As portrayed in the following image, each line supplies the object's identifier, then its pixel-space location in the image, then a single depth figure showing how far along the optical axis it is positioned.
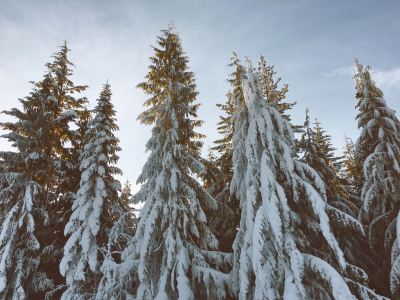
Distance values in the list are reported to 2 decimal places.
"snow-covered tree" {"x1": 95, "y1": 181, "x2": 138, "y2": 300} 10.40
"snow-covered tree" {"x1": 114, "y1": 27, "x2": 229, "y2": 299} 10.94
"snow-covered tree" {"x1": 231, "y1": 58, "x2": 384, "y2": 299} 7.89
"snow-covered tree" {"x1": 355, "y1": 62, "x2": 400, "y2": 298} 13.59
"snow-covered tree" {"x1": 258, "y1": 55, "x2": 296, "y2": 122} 19.55
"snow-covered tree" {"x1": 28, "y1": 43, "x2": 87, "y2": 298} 17.47
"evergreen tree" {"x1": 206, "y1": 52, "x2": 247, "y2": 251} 15.20
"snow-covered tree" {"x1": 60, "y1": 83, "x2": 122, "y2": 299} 14.84
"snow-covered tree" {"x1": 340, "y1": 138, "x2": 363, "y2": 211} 20.72
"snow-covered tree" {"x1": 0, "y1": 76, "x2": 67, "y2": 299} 14.79
